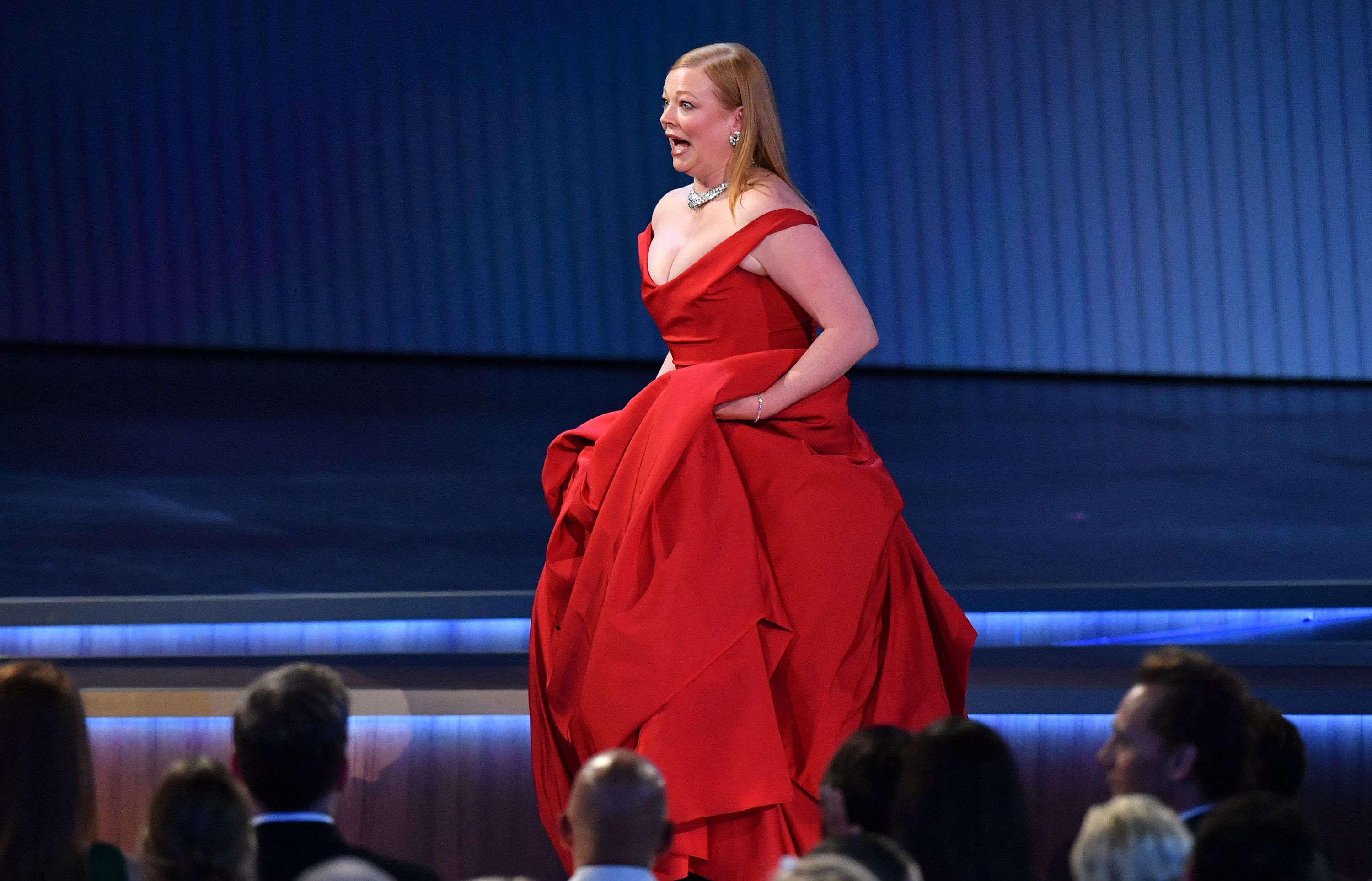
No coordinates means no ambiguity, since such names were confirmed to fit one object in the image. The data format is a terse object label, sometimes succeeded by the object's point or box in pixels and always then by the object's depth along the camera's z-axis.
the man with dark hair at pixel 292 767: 16.56
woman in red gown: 17.43
